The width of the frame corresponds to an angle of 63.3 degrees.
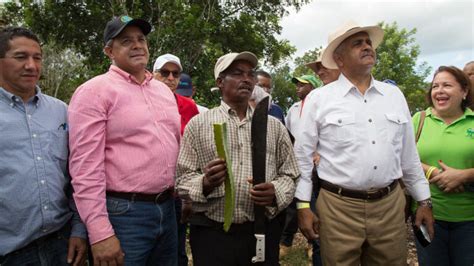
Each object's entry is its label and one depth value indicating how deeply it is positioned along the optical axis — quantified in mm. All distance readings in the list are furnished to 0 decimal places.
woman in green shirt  2965
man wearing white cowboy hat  2641
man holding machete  2398
